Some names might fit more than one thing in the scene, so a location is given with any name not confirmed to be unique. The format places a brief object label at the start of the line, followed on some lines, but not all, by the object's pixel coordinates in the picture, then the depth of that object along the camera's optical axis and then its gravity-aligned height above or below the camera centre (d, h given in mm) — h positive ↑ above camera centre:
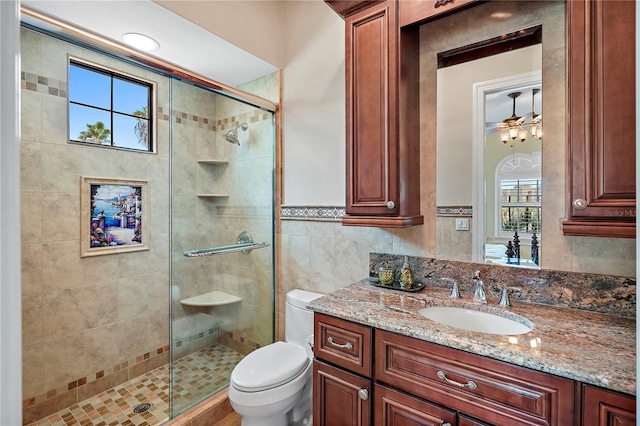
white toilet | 1555 -863
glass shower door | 1904 -178
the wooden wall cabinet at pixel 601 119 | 1052 +320
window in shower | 2090 +735
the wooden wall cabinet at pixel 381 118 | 1537 +472
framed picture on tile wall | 2135 -36
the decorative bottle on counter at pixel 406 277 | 1641 -350
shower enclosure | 1897 -321
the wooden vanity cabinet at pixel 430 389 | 895 -594
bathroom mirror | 1404 +358
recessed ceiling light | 1896 +1060
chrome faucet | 1431 -382
